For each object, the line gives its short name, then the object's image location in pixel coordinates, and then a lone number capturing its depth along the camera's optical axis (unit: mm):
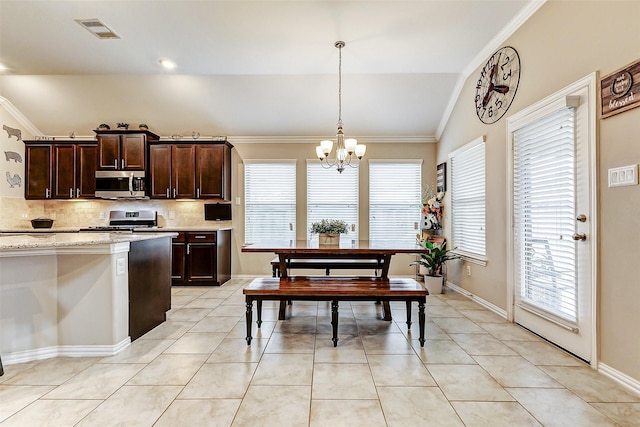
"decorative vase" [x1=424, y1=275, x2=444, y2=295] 4445
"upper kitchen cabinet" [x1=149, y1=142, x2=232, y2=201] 5133
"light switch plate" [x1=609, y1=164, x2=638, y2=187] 1941
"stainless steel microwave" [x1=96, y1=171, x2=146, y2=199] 5086
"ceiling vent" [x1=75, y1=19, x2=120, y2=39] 3160
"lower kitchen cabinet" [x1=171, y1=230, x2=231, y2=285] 4938
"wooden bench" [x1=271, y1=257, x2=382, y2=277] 3717
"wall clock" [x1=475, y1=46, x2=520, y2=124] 3195
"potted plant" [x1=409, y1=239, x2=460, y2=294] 4445
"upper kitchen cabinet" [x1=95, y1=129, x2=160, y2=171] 5055
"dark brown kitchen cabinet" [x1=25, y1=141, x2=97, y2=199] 5211
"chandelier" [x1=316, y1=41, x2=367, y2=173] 3391
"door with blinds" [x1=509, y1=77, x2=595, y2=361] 2312
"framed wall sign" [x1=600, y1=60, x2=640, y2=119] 1925
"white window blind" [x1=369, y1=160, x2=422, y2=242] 5570
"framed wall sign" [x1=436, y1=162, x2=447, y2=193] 5070
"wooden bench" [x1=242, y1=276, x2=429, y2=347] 2639
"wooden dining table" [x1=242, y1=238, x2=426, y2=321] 2877
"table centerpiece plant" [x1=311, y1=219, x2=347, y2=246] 3188
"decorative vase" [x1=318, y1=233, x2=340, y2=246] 3179
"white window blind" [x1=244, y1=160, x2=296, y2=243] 5594
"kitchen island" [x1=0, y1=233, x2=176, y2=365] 2340
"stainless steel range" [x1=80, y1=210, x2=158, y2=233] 5441
